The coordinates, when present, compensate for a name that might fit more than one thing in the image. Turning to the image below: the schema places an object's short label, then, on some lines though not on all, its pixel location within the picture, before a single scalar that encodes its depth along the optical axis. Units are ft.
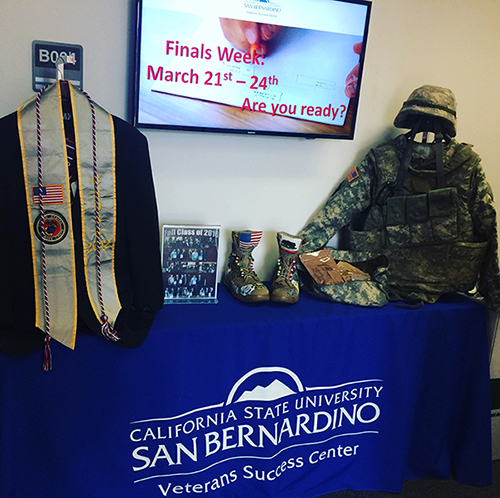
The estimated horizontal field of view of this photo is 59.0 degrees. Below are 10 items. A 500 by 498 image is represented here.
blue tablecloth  4.09
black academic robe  3.76
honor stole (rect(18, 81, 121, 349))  3.74
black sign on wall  4.44
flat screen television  4.59
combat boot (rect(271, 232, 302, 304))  5.00
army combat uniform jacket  5.32
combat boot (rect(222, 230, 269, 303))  4.96
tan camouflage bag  5.17
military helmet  5.14
